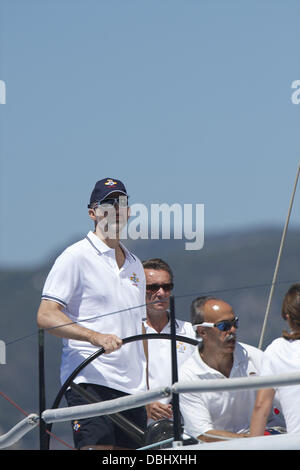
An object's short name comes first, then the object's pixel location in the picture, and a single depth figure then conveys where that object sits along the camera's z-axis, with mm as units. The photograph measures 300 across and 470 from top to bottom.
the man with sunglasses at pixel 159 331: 10187
